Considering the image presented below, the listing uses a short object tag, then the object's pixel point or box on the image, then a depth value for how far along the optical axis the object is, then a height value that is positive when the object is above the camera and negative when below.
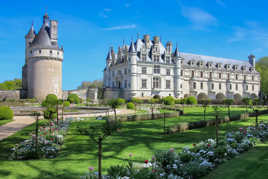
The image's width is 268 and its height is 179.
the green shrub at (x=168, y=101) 36.22 -0.69
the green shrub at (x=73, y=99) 40.34 -0.27
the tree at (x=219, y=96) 61.69 +0.07
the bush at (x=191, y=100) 39.53 -0.62
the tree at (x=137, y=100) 40.81 -0.56
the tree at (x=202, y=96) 58.10 +0.11
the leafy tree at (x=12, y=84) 75.04 +4.80
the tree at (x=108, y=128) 5.28 -0.73
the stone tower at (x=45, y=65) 42.19 +6.27
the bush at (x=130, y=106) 28.08 -1.12
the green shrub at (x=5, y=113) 17.66 -1.20
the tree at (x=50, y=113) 14.55 -1.02
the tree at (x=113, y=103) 16.47 -0.43
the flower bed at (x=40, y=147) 7.89 -1.86
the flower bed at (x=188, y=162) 5.31 -1.79
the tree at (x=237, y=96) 63.67 +0.03
